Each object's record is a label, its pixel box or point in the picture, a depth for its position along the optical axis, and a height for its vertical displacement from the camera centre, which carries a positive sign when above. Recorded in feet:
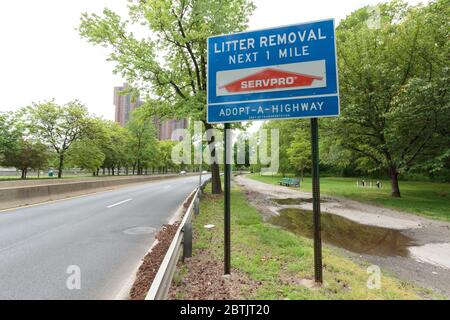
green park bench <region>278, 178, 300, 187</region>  85.81 -4.17
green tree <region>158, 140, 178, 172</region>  242.78 +19.10
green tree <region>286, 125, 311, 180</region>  125.18 +9.13
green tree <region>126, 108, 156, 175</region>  168.86 +19.37
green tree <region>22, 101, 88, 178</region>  107.65 +21.57
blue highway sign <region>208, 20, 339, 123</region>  13.99 +5.75
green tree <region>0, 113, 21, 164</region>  87.05 +13.09
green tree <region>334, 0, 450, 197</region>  44.04 +16.26
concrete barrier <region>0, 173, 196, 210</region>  36.68 -3.88
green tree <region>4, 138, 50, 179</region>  92.81 +6.06
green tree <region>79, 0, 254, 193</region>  44.96 +25.38
